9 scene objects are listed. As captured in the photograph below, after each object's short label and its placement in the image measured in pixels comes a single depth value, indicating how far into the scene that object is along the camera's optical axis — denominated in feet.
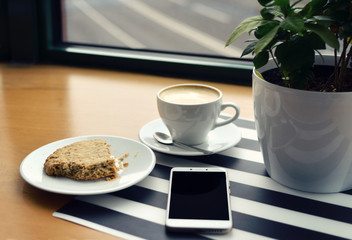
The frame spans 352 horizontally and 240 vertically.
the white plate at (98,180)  1.93
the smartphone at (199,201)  1.72
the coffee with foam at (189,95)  2.45
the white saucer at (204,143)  2.30
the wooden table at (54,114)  1.83
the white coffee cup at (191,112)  2.29
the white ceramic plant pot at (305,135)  1.75
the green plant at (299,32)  1.60
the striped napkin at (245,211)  1.73
